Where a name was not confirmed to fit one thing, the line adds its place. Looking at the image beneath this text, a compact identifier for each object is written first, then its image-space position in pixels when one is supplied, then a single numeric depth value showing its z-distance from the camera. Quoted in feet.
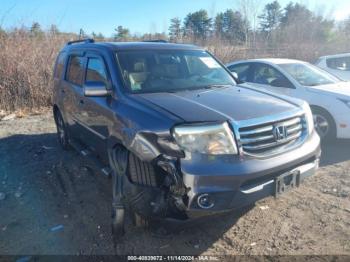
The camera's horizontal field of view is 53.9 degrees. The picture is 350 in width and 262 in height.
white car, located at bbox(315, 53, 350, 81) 32.42
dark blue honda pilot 9.27
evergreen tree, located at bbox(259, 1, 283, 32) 170.50
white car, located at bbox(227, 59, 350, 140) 19.54
